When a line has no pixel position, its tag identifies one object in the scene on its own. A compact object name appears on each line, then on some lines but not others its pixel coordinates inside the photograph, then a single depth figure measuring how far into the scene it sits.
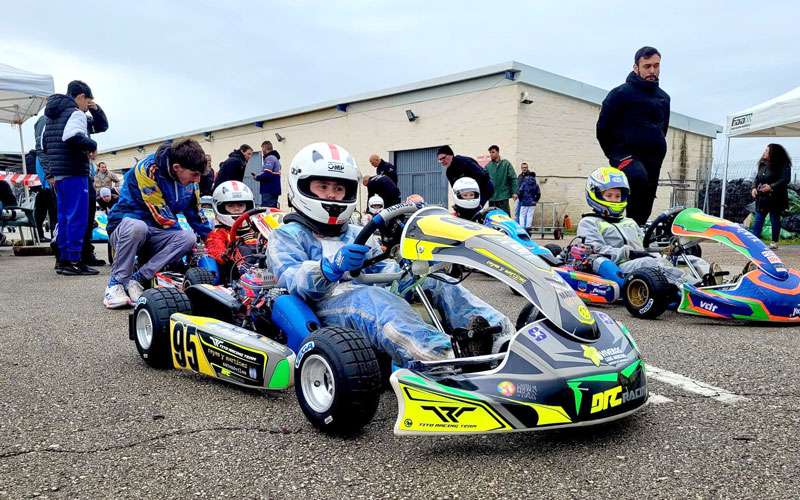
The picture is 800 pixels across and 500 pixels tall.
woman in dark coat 9.49
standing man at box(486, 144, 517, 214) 10.50
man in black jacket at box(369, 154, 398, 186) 10.24
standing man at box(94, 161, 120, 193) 12.23
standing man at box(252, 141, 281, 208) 9.58
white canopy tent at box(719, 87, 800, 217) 9.61
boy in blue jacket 5.10
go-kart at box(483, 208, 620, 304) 5.22
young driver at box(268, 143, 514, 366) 2.55
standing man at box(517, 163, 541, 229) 13.87
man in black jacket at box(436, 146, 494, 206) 8.02
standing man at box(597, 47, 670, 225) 5.96
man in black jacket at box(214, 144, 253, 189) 8.62
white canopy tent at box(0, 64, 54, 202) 9.90
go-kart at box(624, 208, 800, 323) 4.22
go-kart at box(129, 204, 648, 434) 2.08
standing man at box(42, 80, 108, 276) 6.28
